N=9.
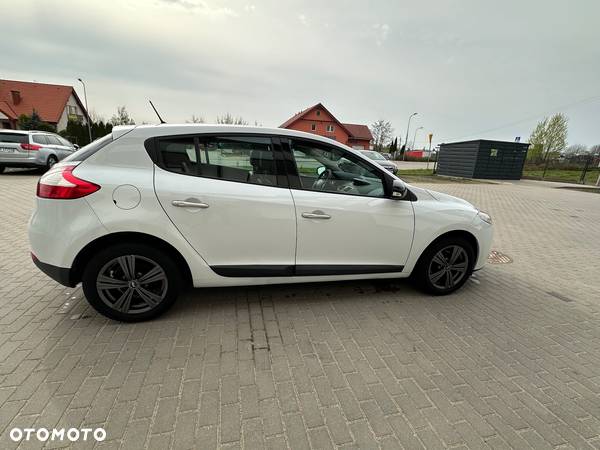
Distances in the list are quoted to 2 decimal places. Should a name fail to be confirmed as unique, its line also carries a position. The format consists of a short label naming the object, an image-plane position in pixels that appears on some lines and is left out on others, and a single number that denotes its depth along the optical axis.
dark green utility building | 21.58
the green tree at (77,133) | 31.62
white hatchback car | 2.32
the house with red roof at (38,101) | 37.53
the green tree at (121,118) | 45.31
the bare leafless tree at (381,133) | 65.44
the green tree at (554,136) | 36.38
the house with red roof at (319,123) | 48.62
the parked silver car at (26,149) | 10.48
